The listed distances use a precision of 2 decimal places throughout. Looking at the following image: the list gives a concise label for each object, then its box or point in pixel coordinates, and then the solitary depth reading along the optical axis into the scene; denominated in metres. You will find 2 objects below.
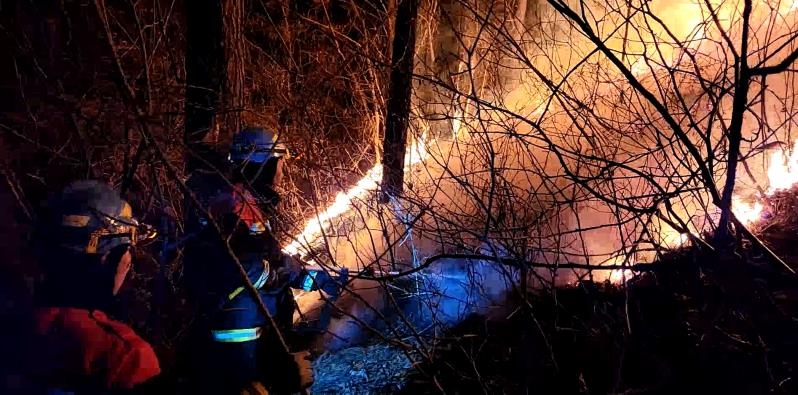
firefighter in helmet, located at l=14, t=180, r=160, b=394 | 2.19
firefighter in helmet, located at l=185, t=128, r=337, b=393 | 3.65
